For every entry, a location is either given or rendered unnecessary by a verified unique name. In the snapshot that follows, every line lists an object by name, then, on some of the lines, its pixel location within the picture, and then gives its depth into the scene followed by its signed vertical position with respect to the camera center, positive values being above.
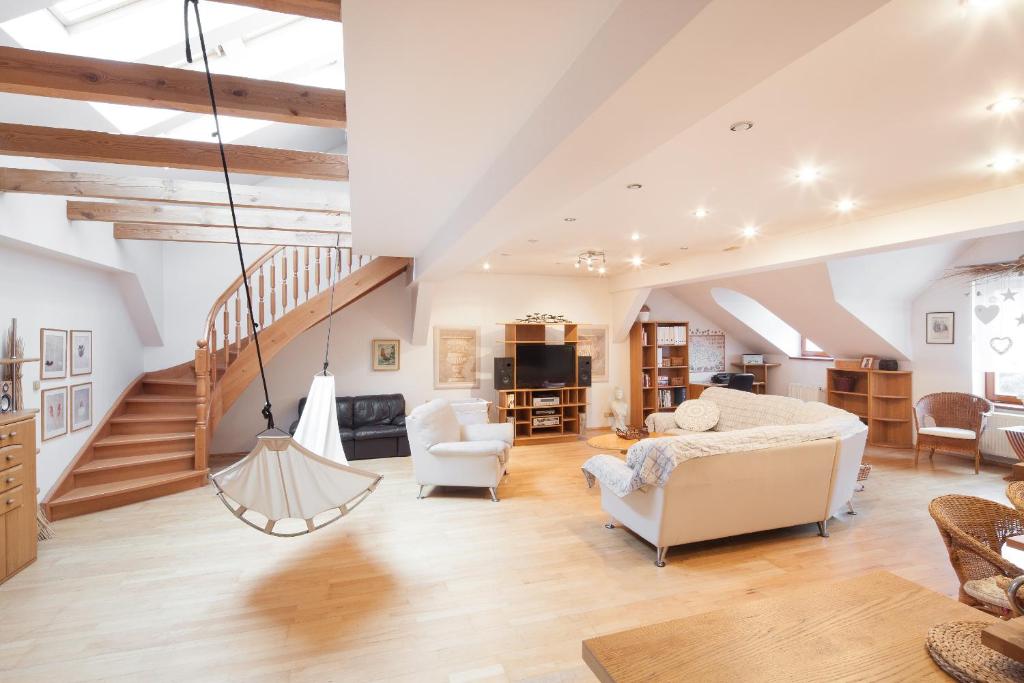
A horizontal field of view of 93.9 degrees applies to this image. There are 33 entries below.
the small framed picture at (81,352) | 4.39 -0.04
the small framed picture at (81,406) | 4.38 -0.55
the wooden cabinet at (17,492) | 2.98 -0.93
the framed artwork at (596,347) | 7.60 -0.03
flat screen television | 6.68 -0.28
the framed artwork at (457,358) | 6.86 -0.18
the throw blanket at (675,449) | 3.05 -0.69
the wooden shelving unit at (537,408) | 6.62 -0.83
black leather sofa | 5.82 -1.02
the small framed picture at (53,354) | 3.98 -0.05
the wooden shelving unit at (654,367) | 7.67 -0.36
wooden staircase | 4.38 -0.52
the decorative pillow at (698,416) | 5.51 -0.84
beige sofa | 3.08 -0.93
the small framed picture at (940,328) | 5.94 +0.19
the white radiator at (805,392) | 7.48 -0.77
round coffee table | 4.73 -1.00
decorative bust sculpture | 7.36 -0.99
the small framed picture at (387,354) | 6.62 -0.11
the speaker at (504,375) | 6.53 -0.40
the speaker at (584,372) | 6.88 -0.39
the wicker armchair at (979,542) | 1.97 -0.89
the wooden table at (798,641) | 0.87 -0.59
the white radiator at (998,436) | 5.29 -1.06
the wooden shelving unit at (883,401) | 6.38 -0.80
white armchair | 4.29 -1.01
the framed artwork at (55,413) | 4.00 -0.56
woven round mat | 0.83 -0.57
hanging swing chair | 2.64 -0.79
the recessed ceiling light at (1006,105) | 2.04 +1.03
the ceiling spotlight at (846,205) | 3.50 +1.04
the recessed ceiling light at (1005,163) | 2.67 +1.03
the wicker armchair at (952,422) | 5.25 -0.93
